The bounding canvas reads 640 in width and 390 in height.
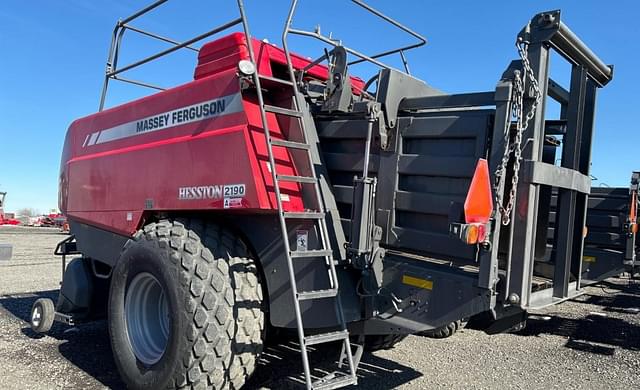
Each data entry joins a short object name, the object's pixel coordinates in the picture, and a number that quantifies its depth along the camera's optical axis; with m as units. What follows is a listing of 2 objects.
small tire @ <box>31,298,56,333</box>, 5.38
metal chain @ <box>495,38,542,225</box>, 2.98
